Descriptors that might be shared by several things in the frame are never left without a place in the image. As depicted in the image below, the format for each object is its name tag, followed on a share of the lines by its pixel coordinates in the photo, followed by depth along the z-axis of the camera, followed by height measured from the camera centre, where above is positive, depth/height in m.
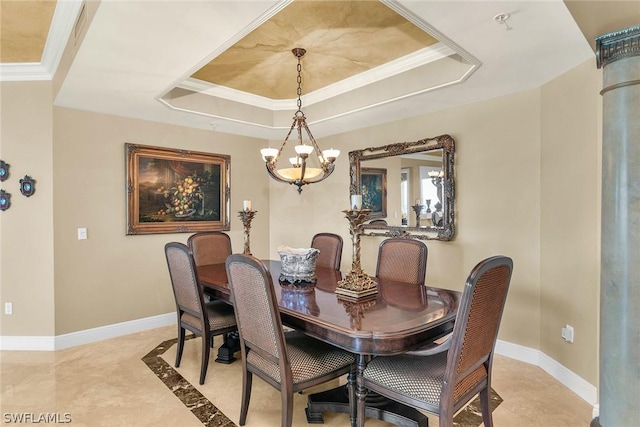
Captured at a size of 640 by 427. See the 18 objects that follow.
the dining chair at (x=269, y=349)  1.80 -0.83
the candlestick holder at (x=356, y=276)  2.17 -0.43
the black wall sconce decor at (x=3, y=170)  3.23 +0.40
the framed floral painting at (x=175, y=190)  3.83 +0.25
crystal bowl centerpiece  2.57 -0.42
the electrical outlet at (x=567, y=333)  2.58 -0.95
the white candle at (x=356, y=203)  2.19 +0.04
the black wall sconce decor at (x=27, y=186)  3.27 +0.26
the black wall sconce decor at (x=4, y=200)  3.24 +0.12
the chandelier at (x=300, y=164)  2.96 +0.42
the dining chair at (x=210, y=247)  3.49 -0.38
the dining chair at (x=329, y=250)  3.38 -0.40
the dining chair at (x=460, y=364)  1.53 -0.82
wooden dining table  1.61 -0.56
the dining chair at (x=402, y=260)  2.70 -0.42
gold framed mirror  3.45 +0.24
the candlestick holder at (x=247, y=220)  3.30 -0.09
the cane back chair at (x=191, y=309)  2.61 -0.81
